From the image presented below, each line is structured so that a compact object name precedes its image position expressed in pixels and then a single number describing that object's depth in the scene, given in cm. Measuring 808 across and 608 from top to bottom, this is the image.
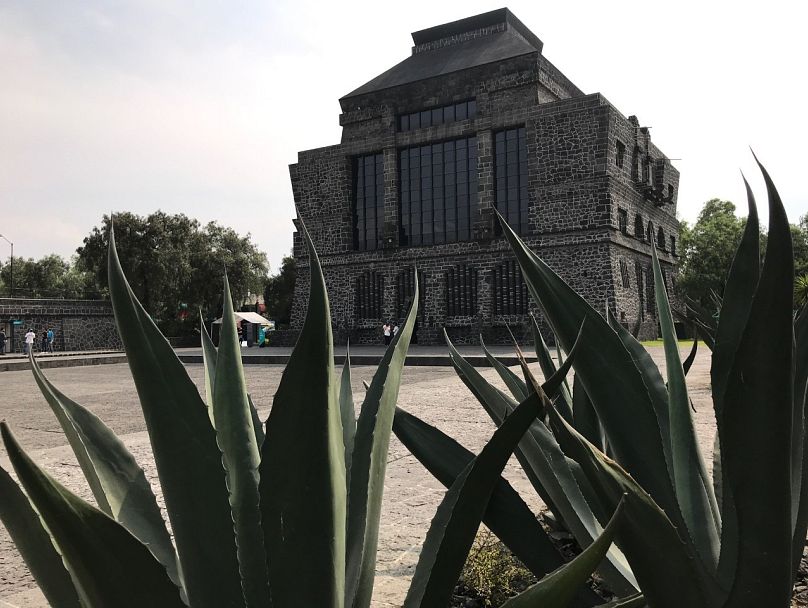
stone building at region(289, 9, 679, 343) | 2505
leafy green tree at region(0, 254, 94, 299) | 5762
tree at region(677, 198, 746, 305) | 3381
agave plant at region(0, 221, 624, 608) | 59
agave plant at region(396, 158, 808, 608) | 59
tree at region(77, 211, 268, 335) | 3347
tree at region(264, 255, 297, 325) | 4472
